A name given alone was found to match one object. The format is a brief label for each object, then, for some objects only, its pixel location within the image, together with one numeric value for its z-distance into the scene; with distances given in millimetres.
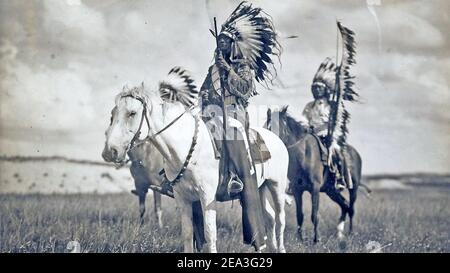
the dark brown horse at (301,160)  7086
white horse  6219
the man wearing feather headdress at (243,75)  6570
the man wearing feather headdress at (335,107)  7180
